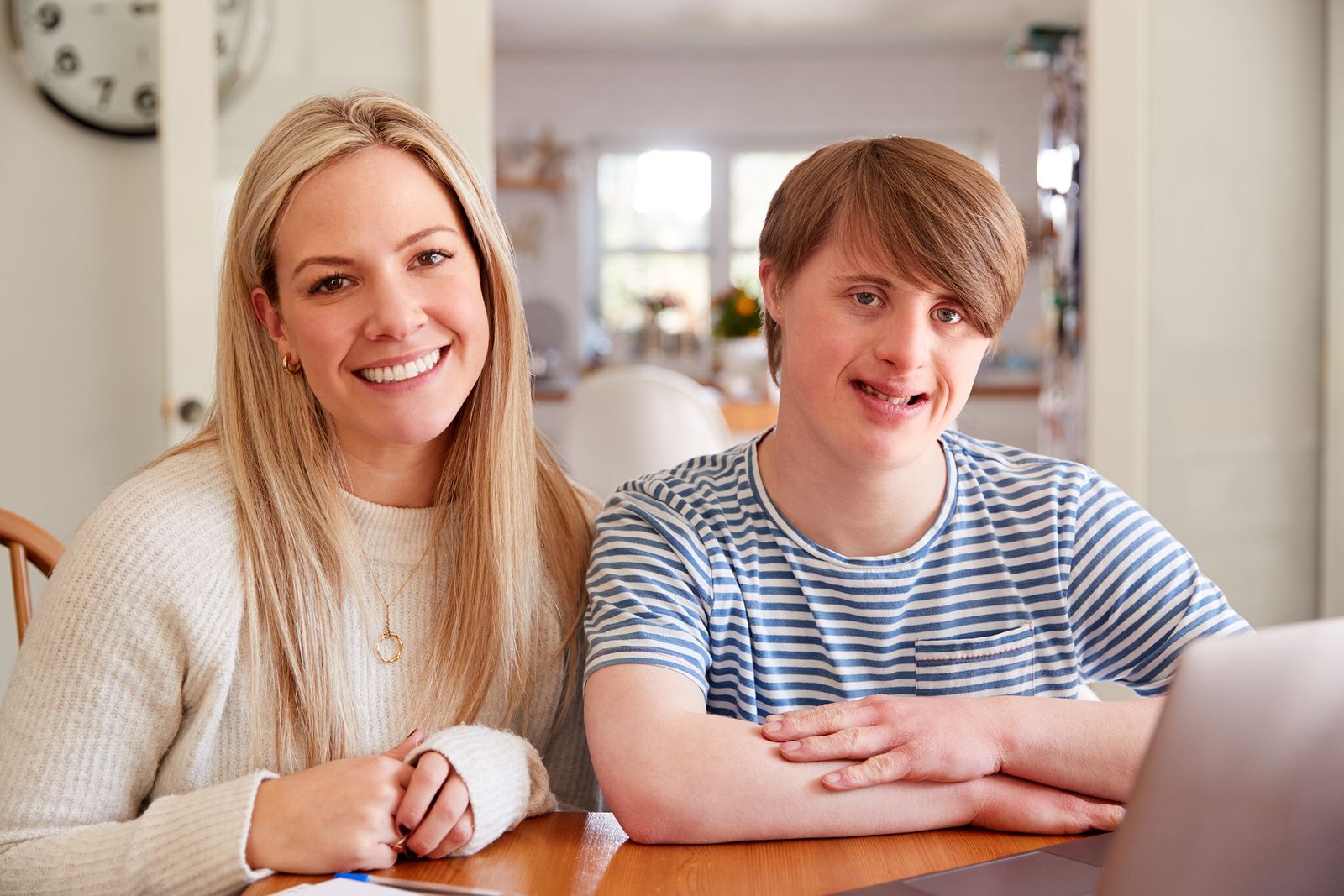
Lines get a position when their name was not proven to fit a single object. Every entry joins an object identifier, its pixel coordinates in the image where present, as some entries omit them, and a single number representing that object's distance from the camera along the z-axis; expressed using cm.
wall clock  266
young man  106
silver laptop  55
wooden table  83
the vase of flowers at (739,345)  492
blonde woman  92
